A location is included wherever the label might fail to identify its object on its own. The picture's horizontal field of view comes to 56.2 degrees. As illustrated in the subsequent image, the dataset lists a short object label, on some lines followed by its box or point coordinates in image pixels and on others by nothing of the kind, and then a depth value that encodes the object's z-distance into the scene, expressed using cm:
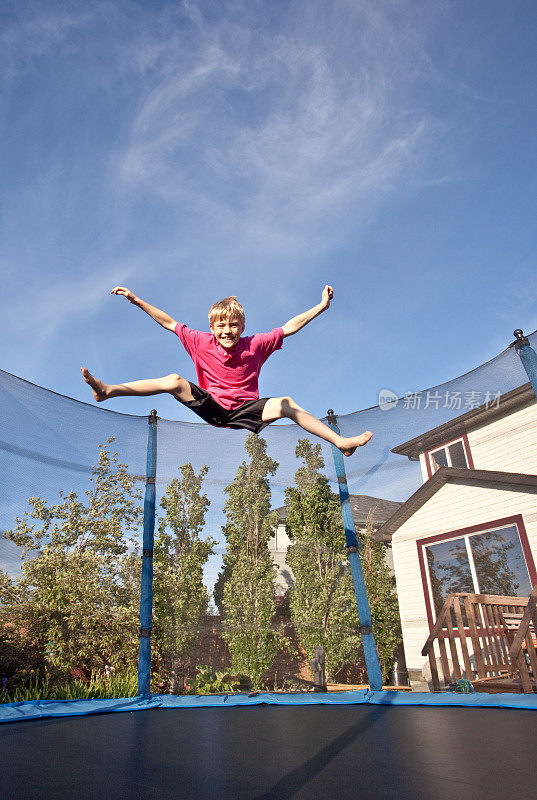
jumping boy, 190
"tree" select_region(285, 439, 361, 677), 396
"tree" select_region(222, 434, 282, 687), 347
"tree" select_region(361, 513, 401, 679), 512
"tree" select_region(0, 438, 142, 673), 276
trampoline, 88
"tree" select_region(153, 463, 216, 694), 328
